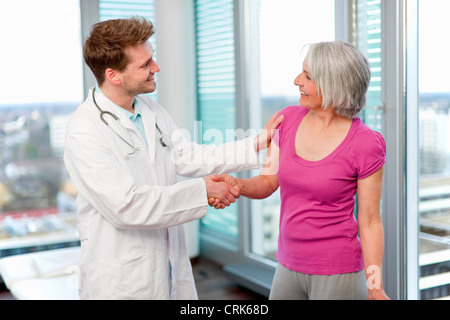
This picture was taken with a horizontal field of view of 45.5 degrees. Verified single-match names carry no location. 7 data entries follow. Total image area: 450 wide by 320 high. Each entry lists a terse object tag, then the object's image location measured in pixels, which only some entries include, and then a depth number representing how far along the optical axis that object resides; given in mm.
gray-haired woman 1591
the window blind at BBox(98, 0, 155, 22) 3592
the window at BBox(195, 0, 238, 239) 3738
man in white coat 1681
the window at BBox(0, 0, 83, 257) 3746
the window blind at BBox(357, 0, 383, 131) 2523
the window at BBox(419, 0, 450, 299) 2275
